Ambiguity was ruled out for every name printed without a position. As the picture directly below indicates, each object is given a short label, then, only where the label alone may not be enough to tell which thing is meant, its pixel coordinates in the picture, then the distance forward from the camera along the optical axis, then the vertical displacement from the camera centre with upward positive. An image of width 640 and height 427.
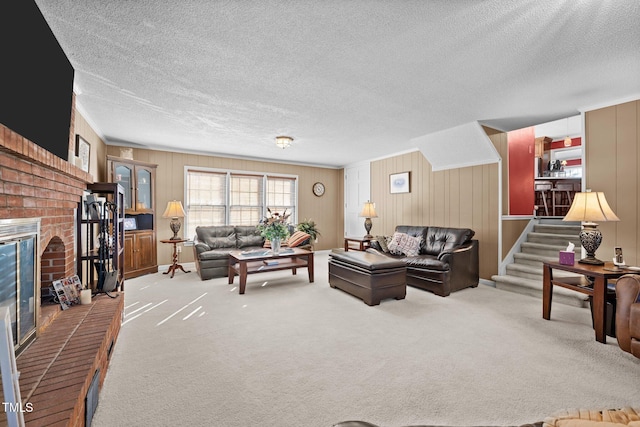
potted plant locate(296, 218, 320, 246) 6.87 -0.36
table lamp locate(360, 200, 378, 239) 6.26 +0.03
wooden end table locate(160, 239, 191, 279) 5.07 -0.89
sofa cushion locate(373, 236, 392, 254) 5.02 -0.55
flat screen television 1.39 +0.83
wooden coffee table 4.02 -0.78
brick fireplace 1.44 +0.13
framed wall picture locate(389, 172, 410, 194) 6.07 +0.70
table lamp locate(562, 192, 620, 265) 2.84 -0.02
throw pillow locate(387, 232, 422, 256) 4.72 -0.55
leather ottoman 3.47 -0.84
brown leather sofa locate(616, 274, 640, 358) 2.10 -0.78
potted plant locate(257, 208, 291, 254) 4.50 -0.26
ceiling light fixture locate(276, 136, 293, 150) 4.68 +1.24
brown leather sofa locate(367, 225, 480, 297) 3.88 -0.72
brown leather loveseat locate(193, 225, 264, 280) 4.75 -0.61
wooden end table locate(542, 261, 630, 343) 2.48 -0.72
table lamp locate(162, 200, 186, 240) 5.19 +0.01
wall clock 7.74 +0.69
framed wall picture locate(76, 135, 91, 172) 3.46 +0.85
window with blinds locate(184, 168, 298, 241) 6.13 +0.40
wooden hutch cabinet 4.74 +0.03
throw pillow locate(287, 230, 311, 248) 5.60 -0.53
